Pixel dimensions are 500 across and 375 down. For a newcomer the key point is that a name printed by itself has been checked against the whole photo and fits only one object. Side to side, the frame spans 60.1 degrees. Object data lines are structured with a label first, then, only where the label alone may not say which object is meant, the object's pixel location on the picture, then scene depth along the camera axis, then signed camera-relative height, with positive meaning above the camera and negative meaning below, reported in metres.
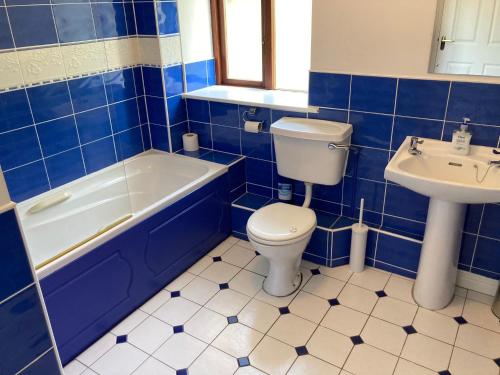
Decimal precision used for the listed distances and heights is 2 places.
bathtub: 2.02 -1.12
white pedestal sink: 1.92 -0.79
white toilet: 2.29 -0.94
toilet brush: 2.54 -1.31
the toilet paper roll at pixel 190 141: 3.09 -0.85
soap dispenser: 2.09 -0.61
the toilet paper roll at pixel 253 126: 2.79 -0.69
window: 2.82 -0.20
